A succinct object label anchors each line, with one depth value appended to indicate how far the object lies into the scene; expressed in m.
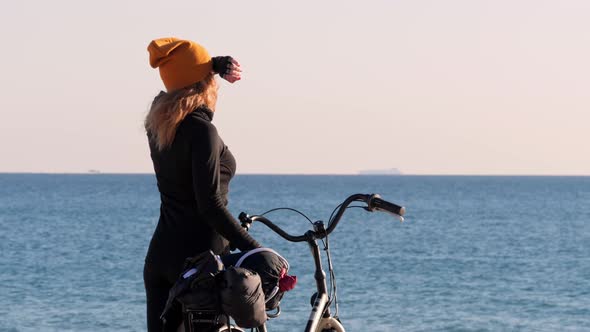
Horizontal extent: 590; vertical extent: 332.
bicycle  10.05
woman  9.48
